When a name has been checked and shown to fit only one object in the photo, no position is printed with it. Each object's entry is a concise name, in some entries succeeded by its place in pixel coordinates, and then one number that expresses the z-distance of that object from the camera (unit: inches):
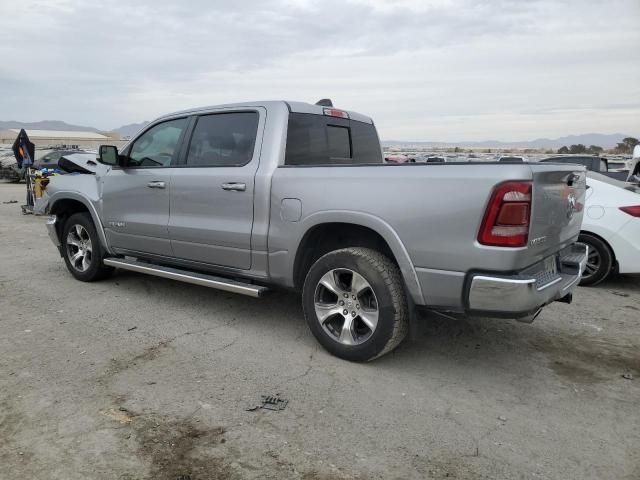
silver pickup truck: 121.1
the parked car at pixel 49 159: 879.1
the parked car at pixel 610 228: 229.8
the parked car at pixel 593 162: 462.3
